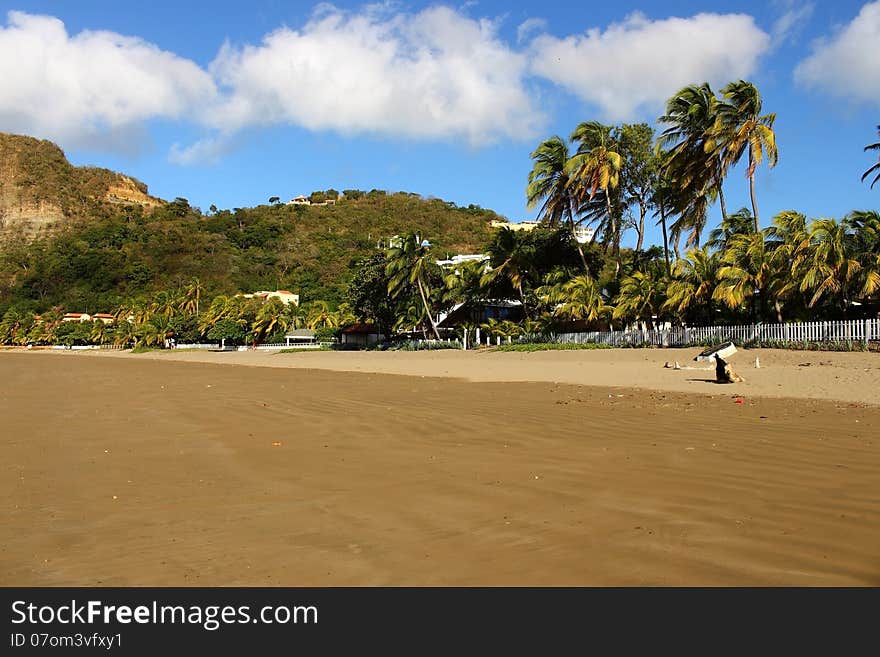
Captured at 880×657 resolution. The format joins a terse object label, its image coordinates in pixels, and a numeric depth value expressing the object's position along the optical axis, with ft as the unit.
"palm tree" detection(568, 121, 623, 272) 110.42
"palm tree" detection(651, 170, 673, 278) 107.55
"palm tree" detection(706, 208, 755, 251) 106.73
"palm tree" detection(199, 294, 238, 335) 238.05
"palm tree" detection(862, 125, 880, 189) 81.05
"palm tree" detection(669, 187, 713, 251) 100.32
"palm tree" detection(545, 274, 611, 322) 104.94
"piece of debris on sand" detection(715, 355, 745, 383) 47.67
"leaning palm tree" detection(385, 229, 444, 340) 140.05
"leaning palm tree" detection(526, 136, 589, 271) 121.90
